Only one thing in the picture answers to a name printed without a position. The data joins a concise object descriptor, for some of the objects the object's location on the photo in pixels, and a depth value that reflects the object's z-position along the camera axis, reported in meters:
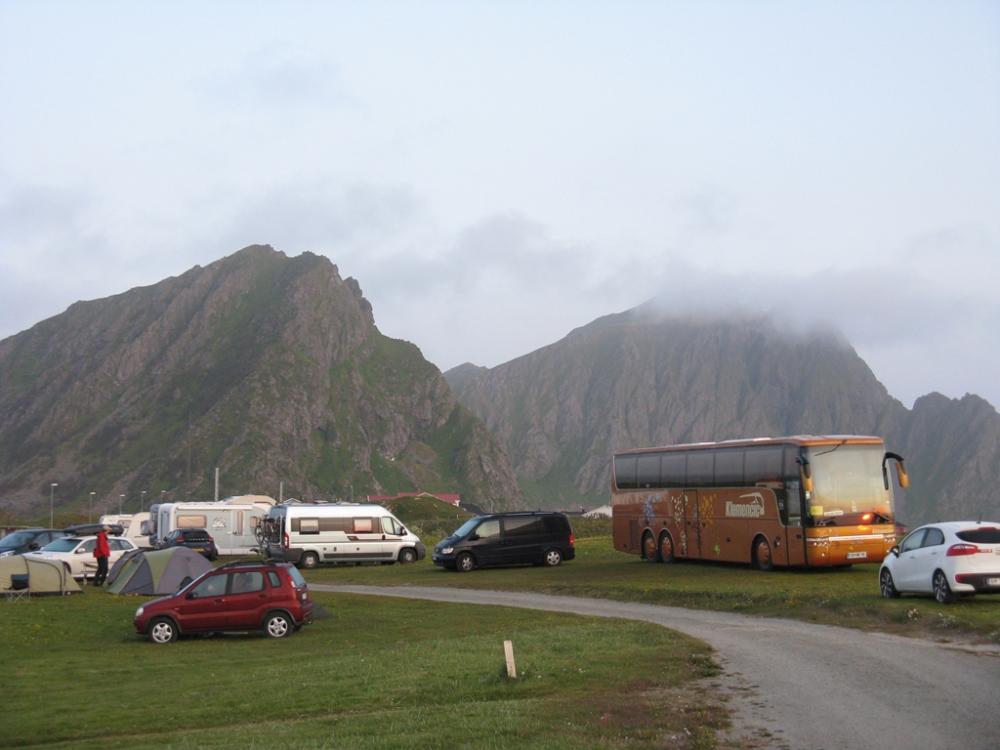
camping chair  36.03
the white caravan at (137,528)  70.56
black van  44.53
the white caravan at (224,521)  60.25
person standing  40.66
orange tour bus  32.88
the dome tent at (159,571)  36.59
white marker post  16.62
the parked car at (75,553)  42.72
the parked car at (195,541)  56.06
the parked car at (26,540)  46.97
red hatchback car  26.08
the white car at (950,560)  23.05
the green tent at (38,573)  36.19
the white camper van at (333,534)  49.78
